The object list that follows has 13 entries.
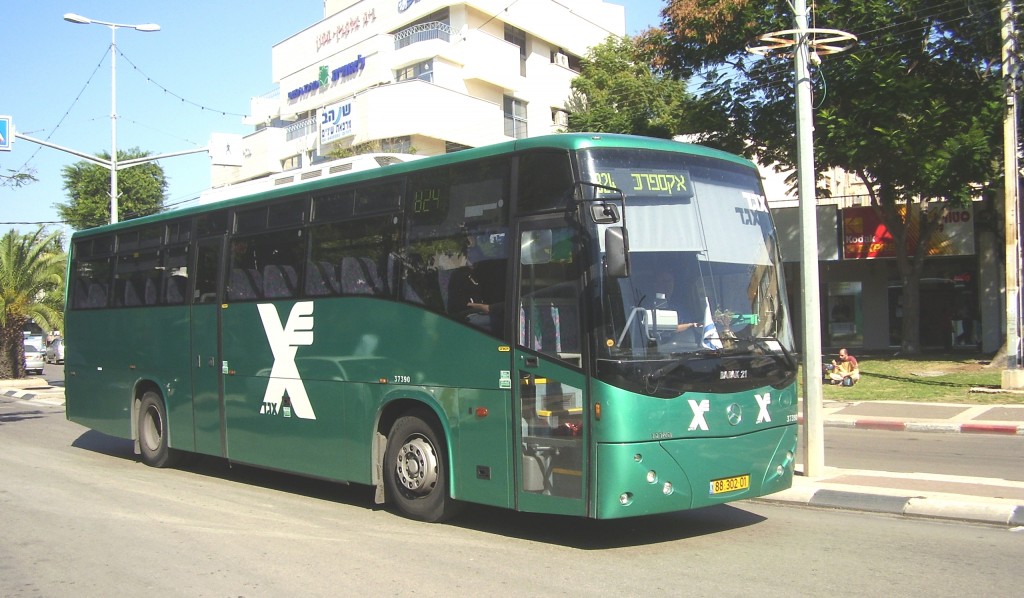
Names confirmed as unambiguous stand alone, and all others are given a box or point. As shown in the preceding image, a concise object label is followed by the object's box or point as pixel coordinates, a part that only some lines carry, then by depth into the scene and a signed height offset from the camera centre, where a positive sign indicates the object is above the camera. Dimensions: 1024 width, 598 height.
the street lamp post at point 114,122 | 26.08 +6.00
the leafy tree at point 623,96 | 34.25 +9.02
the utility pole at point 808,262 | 10.34 +0.40
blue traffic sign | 22.50 +4.55
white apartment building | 41.50 +11.59
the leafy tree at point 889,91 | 22.19 +5.32
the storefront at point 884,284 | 29.11 +0.36
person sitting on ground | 22.41 -1.90
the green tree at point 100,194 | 57.03 +7.51
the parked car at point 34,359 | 38.78 -2.03
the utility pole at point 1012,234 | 19.42 +1.25
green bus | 6.98 -0.27
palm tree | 30.11 +0.80
